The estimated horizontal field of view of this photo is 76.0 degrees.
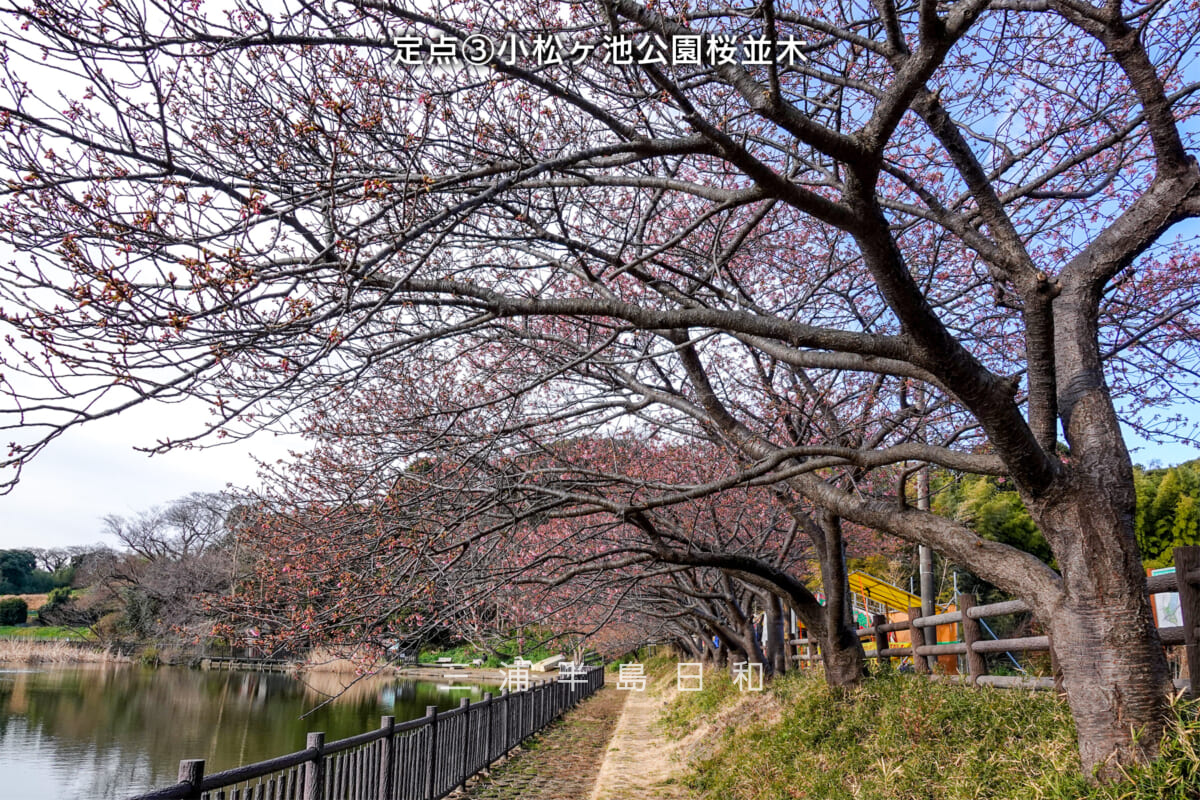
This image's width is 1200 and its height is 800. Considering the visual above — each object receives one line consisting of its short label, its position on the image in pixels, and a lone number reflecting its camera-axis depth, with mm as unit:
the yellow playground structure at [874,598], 19494
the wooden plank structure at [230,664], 42625
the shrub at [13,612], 49438
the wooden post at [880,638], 10766
